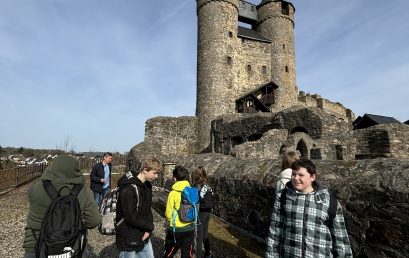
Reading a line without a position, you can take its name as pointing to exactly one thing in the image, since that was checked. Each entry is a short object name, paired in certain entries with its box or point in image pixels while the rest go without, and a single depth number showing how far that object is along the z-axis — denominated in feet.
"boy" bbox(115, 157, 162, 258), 9.50
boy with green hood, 8.07
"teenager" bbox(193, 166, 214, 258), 15.08
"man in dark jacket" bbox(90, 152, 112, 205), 24.61
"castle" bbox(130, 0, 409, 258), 10.57
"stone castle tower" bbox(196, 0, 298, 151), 95.91
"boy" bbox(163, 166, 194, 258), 12.13
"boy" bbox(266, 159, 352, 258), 7.85
